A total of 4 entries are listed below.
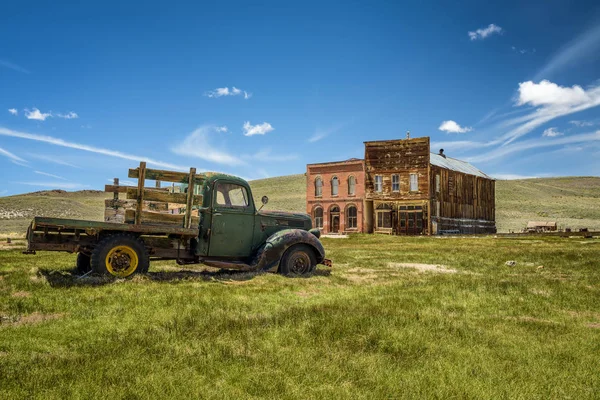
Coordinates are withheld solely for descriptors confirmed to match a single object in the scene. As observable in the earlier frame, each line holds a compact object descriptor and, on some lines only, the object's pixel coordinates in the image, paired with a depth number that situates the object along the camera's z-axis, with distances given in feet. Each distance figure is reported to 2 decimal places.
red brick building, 132.98
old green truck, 27.94
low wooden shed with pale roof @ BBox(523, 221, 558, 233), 126.80
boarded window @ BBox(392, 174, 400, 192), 129.08
